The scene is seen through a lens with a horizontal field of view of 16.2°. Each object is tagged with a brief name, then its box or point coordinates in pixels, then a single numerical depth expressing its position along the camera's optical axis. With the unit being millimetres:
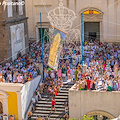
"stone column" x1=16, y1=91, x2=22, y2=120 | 30688
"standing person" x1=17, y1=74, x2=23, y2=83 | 32188
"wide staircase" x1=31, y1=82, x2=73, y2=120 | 30703
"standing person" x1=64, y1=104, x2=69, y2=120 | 30122
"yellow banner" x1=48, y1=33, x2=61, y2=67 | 31022
